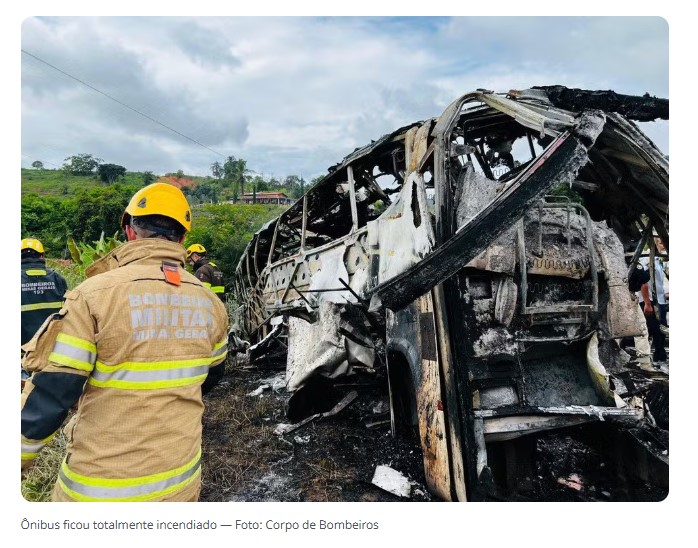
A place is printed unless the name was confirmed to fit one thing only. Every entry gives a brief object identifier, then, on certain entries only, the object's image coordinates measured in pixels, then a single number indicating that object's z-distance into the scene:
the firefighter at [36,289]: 3.77
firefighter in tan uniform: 1.38
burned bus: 2.28
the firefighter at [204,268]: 6.81
